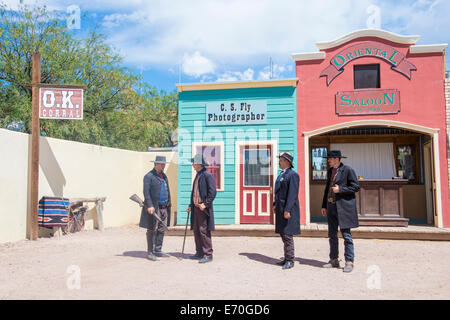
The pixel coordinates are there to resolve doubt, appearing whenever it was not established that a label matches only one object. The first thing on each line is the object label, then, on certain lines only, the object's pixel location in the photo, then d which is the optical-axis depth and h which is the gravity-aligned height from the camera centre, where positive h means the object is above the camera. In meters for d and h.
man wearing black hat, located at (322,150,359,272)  5.46 -0.35
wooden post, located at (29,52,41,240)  7.89 +0.11
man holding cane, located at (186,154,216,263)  6.09 -0.43
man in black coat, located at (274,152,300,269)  5.62 -0.39
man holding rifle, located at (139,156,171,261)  6.20 -0.38
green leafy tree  12.37 +3.81
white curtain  10.53 +0.60
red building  9.05 +1.99
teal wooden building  9.64 +1.07
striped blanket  8.28 -0.63
